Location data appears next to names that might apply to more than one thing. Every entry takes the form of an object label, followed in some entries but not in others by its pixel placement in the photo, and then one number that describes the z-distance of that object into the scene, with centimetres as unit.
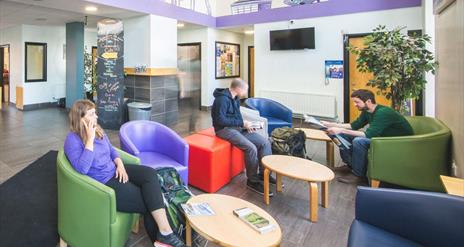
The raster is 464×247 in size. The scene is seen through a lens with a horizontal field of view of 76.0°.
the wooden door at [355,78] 673
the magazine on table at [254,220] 185
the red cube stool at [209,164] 323
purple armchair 292
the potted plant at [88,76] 940
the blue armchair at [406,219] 163
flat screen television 718
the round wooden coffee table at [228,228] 175
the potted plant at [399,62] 375
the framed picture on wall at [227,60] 943
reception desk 677
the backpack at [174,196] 217
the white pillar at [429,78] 539
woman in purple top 203
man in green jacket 334
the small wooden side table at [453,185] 189
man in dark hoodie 341
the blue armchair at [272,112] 514
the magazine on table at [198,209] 202
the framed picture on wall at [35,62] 916
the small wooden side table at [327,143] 414
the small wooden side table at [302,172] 269
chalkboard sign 635
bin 629
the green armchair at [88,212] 187
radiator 710
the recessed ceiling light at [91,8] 604
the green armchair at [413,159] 302
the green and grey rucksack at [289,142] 409
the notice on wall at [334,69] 697
